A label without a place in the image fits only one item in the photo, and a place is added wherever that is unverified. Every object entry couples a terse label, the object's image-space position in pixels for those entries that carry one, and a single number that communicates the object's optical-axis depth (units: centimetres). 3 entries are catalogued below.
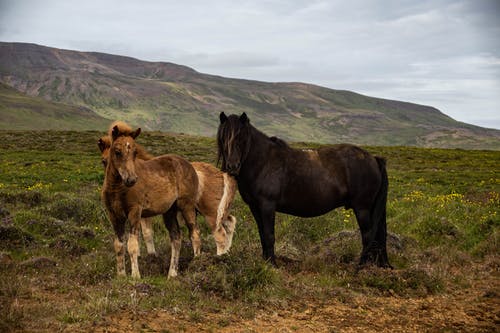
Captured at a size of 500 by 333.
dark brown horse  903
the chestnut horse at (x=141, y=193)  844
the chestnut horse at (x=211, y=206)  1011
